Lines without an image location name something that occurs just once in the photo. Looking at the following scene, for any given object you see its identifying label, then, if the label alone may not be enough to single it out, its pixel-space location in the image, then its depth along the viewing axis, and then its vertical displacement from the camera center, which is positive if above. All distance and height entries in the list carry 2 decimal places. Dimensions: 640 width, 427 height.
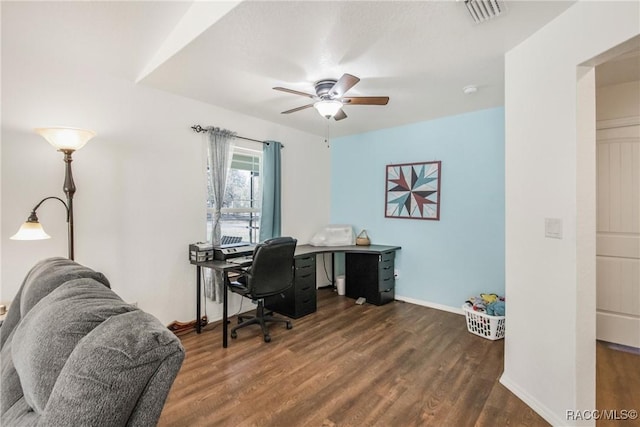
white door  2.65 -0.21
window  3.54 +0.20
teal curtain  3.73 +0.26
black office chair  2.72 -0.61
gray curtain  3.18 +0.36
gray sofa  0.65 -0.37
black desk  3.80 -0.73
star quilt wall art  3.74 +0.30
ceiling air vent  1.60 +1.15
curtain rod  3.10 +0.91
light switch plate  1.70 -0.09
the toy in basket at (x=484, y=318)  2.81 -1.03
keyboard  2.86 -0.47
